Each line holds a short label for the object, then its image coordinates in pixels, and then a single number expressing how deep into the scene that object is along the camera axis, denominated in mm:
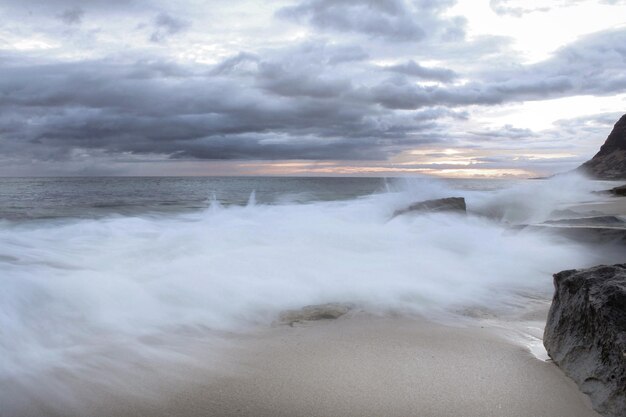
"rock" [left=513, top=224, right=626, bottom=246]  7159
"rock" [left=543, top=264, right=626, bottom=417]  2412
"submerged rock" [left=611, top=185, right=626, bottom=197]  23422
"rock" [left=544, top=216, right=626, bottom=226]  8938
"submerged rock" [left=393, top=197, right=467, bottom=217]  10953
